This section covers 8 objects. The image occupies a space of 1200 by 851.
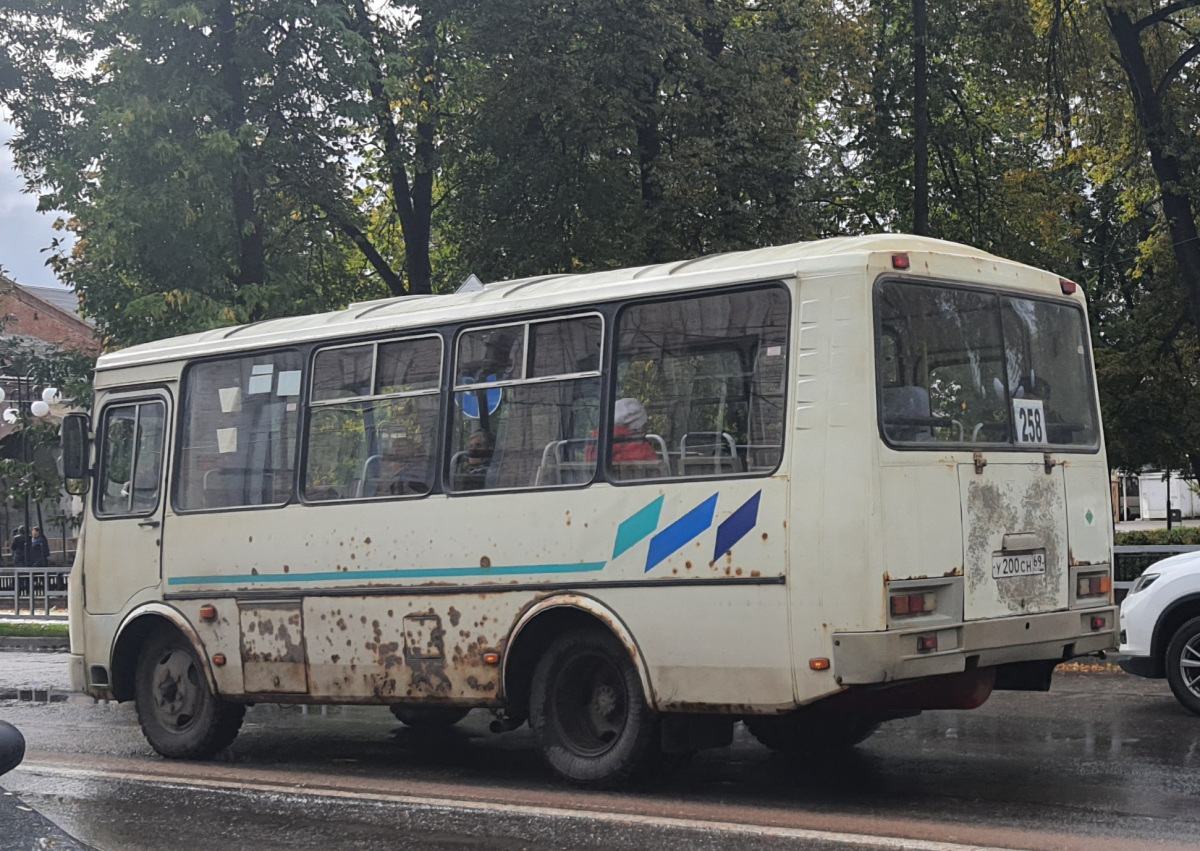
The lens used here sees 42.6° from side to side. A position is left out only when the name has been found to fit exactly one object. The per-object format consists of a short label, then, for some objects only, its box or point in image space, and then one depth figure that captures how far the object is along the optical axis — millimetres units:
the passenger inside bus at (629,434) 8656
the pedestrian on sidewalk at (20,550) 39281
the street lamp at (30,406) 25658
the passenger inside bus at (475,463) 9406
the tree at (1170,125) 22984
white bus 7840
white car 10906
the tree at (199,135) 20359
